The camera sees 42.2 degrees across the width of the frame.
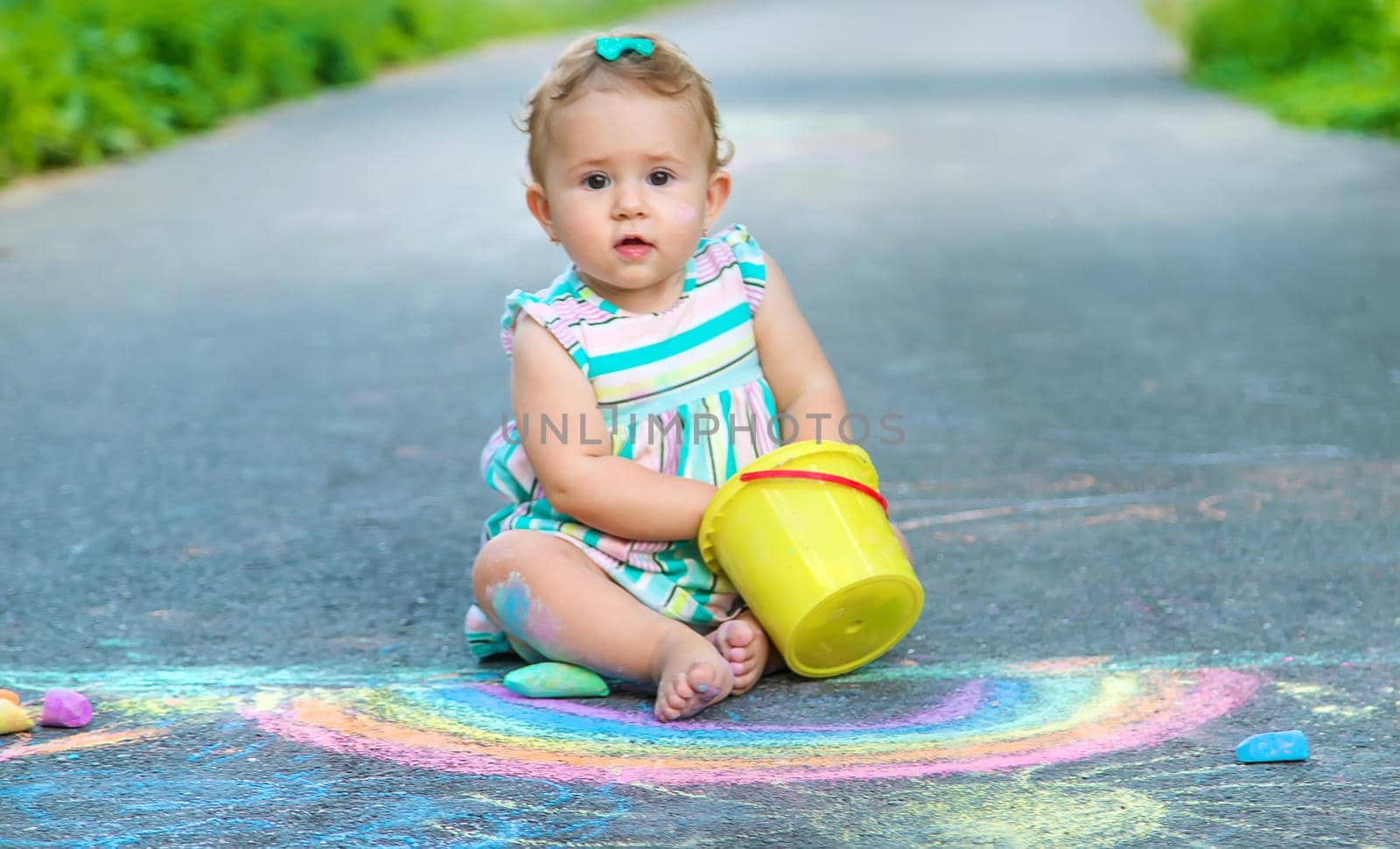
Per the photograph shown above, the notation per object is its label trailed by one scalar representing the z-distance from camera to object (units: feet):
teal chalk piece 8.55
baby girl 8.68
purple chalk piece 8.08
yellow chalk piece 7.98
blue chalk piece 7.45
